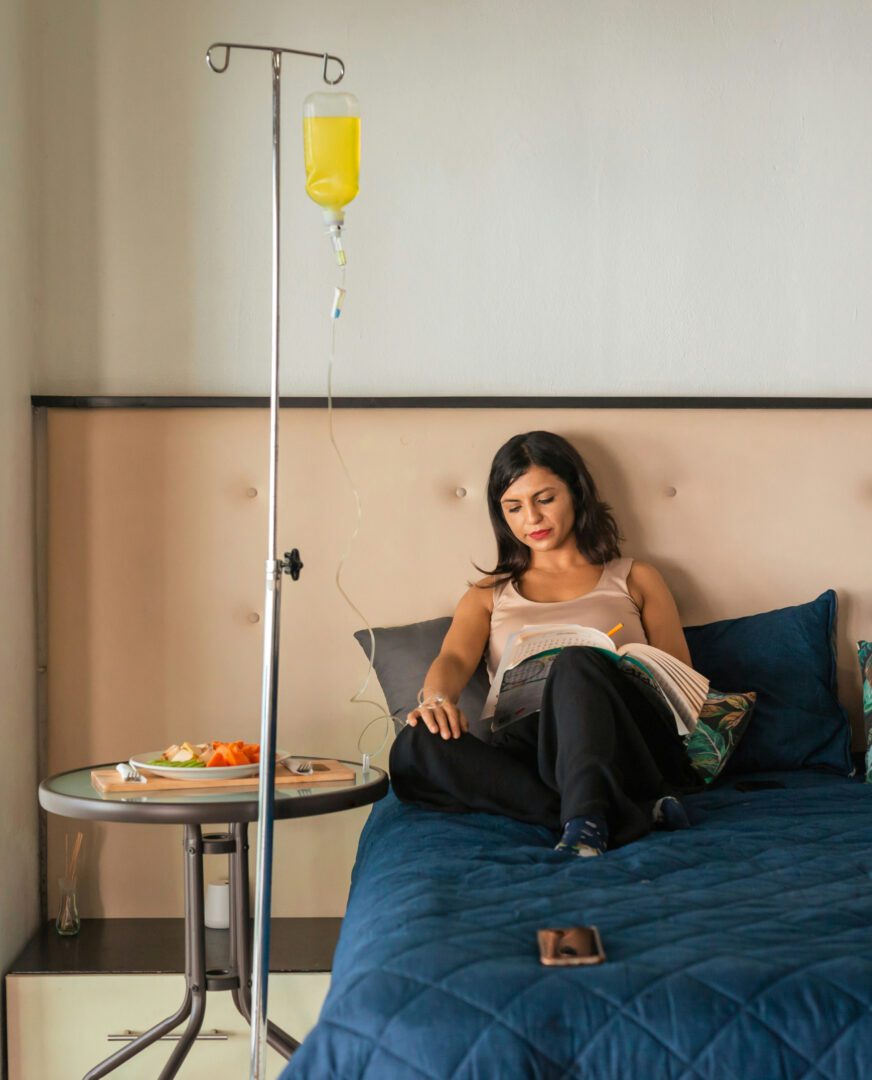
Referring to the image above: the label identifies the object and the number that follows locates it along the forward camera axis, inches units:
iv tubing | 91.3
